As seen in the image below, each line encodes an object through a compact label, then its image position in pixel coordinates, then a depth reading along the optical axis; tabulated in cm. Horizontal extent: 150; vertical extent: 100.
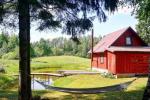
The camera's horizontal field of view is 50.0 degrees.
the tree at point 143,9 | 810
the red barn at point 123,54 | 1471
